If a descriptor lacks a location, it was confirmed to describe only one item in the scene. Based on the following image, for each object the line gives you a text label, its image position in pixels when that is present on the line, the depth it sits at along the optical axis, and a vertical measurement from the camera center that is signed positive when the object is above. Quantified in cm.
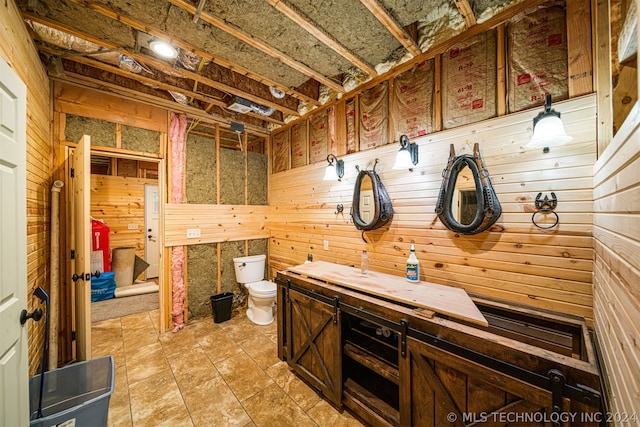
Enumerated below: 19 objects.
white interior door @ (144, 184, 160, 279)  516 -33
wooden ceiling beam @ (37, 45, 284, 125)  202 +139
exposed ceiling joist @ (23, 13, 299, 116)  171 +137
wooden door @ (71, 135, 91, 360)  198 -24
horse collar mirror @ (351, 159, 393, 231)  226 +11
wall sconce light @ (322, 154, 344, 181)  269 +50
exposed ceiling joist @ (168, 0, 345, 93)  155 +136
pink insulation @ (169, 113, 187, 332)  303 +31
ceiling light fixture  190 +138
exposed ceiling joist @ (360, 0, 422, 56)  154 +135
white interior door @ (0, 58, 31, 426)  100 -16
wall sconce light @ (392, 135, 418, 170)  203 +50
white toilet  304 -96
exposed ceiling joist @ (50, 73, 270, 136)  240 +138
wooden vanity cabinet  103 -82
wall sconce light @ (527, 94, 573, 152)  133 +47
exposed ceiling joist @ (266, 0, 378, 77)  156 +136
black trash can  315 -123
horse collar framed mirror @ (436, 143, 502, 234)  165 +12
